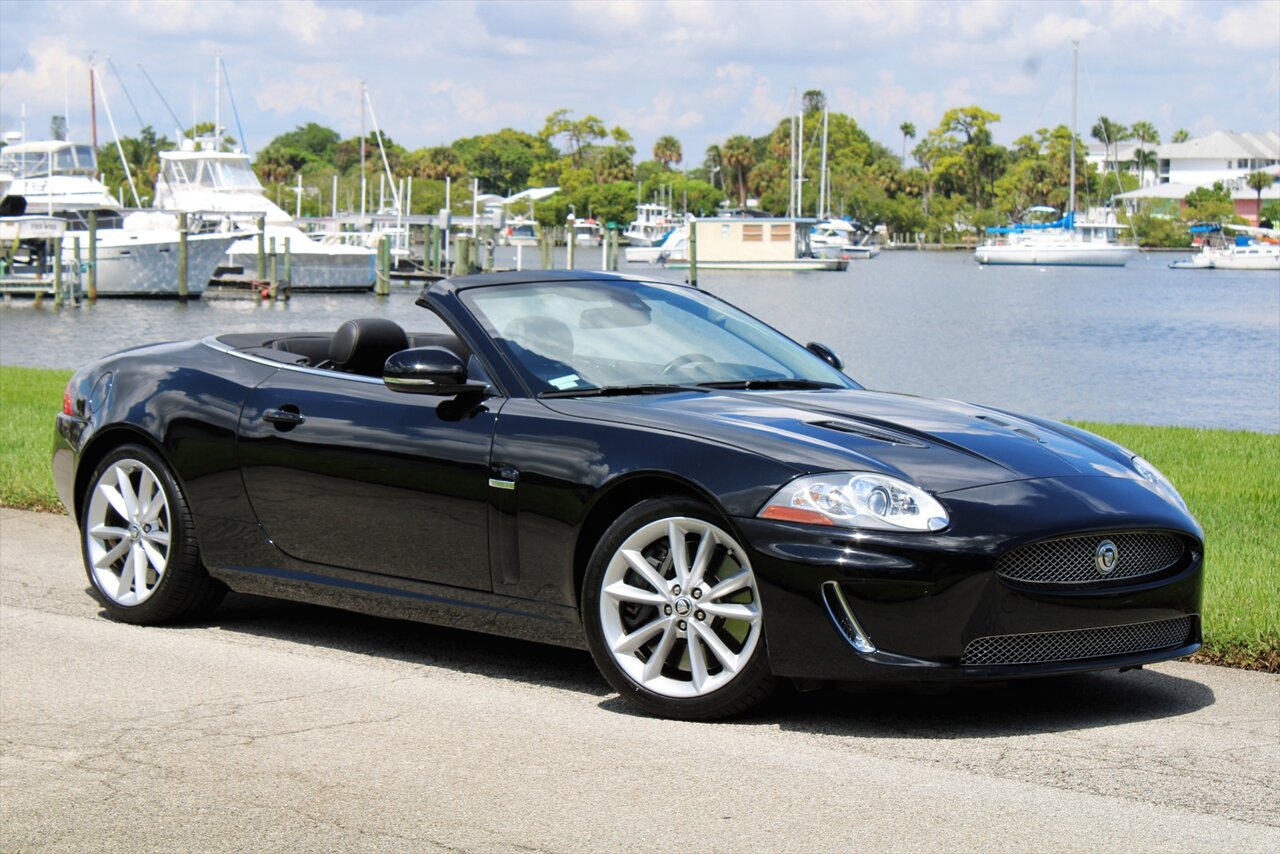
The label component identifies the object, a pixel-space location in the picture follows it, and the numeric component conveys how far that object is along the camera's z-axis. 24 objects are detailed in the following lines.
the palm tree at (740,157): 195.62
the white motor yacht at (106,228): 60.91
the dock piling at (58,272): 56.38
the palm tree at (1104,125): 198.66
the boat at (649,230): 130.62
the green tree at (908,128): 195.62
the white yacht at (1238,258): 103.38
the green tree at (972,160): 179.00
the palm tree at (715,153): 199.25
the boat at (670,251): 99.06
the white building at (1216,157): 194.12
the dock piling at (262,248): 60.58
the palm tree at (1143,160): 193.38
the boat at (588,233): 176.88
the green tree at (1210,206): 152.75
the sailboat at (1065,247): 112.94
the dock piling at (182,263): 59.94
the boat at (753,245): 92.56
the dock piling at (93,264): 58.25
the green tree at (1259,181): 162.09
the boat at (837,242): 117.94
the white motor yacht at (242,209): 66.19
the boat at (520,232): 154.73
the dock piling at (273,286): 62.94
